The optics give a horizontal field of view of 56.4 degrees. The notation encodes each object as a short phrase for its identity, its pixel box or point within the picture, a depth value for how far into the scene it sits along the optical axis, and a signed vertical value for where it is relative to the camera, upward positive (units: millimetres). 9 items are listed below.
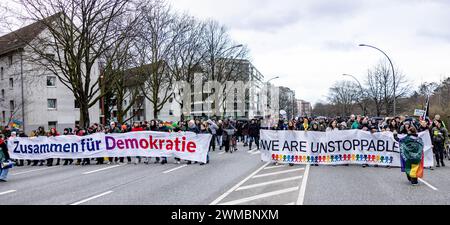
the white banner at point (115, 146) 16953 -1165
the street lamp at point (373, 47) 32844 +5407
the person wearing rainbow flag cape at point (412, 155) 10749 -1049
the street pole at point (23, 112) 46072 +767
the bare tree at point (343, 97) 93125 +4408
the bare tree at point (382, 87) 57594 +3923
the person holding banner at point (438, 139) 15086 -871
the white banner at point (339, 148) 14961 -1175
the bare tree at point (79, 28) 27469 +6194
